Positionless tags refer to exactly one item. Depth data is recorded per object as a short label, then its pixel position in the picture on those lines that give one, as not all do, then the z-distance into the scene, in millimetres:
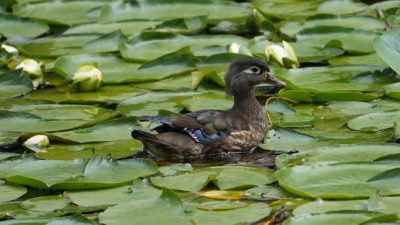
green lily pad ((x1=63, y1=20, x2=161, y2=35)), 21266
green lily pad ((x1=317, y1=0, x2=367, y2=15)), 21828
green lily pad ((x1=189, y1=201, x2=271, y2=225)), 11664
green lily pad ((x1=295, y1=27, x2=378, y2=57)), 18875
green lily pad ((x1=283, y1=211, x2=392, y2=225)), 11258
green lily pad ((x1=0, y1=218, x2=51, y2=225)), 11852
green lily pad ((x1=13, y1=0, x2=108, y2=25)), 22672
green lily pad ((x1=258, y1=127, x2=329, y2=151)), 14581
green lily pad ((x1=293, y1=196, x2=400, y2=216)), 11709
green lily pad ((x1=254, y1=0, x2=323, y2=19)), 22141
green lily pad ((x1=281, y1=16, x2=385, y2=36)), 20250
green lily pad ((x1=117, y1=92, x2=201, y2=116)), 16562
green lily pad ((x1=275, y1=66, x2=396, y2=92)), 16984
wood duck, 15156
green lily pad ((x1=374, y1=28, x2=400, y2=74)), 16297
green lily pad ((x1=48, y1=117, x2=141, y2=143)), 15289
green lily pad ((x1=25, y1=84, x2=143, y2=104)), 17500
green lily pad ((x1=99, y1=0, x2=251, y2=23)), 22187
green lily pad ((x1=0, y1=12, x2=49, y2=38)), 21516
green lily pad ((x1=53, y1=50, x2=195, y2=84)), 18250
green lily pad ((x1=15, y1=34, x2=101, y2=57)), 20156
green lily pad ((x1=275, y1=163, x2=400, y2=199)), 12312
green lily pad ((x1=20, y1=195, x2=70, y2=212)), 12500
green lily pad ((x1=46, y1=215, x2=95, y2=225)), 11594
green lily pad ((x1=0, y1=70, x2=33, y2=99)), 18123
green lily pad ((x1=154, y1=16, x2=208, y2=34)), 21000
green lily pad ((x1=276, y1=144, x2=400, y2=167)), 13555
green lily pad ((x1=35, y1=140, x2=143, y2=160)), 14656
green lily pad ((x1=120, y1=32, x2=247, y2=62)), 19312
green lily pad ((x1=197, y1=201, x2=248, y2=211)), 12094
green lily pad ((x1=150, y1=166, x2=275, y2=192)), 13000
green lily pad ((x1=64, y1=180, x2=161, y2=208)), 12625
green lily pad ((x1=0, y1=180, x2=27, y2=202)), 12984
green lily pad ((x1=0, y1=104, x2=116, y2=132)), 15859
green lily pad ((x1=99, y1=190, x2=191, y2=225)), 11743
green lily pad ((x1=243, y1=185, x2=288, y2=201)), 12485
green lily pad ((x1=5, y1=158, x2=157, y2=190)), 13180
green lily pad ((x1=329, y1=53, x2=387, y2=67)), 18156
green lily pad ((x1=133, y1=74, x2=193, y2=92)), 17734
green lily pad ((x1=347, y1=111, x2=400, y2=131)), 15000
